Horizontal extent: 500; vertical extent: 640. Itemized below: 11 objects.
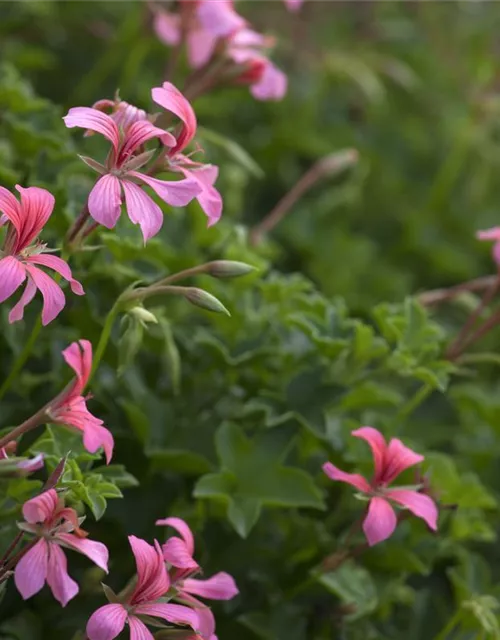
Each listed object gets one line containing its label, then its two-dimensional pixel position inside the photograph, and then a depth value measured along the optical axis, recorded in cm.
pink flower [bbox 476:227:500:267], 124
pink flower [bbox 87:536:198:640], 111
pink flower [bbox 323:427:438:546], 116
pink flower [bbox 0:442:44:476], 110
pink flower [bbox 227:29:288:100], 126
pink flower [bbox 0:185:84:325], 111
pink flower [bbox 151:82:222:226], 114
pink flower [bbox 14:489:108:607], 110
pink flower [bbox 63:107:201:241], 111
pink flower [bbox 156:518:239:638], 113
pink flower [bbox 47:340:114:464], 112
